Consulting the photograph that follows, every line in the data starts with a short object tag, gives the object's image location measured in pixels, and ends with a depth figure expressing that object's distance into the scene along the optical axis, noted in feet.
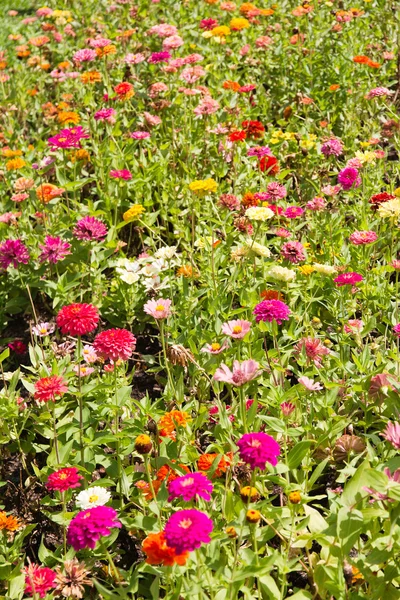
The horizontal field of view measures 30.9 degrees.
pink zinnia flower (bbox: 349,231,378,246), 9.36
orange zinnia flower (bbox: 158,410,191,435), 7.54
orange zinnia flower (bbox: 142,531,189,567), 5.43
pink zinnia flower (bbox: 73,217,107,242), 10.24
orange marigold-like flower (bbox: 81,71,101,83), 14.79
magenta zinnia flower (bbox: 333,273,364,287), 8.79
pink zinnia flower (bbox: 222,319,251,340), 7.07
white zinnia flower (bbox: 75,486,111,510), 6.62
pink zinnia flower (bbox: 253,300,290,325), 7.50
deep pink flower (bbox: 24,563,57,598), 6.19
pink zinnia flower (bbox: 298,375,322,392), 7.46
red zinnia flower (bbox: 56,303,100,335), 7.15
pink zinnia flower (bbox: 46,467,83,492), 6.70
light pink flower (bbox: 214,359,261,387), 6.35
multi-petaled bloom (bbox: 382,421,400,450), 5.62
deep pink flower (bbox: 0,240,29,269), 10.16
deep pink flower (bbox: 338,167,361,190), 10.55
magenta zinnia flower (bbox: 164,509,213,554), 5.05
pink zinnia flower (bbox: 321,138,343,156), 11.62
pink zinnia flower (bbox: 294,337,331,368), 8.44
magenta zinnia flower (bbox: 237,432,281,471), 5.60
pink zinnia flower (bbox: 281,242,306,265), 9.51
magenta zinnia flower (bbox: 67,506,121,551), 5.81
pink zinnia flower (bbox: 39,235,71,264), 10.31
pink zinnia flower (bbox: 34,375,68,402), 7.39
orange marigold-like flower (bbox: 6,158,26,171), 12.98
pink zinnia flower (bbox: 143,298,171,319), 8.00
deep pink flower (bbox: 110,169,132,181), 12.26
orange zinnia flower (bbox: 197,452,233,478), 6.89
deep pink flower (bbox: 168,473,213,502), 5.67
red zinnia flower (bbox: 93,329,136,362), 7.47
